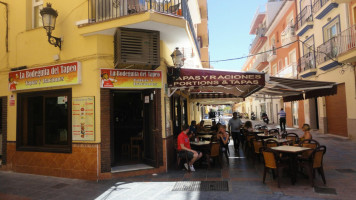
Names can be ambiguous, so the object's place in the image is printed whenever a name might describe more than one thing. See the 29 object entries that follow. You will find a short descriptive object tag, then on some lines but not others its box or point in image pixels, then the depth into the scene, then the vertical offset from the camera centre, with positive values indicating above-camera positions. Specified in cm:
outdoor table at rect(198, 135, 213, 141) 998 -104
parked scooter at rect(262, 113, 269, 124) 2815 -96
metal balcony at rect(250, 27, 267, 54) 3188 +956
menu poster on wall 714 -10
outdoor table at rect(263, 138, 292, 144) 783 -98
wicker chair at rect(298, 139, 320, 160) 635 -99
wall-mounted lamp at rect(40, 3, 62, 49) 728 +282
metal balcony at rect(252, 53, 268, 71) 3188 +644
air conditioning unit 681 +184
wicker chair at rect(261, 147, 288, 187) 591 -120
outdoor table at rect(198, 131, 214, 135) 1180 -98
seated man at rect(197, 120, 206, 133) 1311 -85
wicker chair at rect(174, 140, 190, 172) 759 -148
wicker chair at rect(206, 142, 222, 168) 779 -122
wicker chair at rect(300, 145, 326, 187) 584 -127
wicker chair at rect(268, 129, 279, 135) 1072 -91
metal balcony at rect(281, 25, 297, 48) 2092 +639
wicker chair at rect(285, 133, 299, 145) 840 -100
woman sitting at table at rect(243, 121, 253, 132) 1170 -69
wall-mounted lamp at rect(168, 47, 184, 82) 781 +144
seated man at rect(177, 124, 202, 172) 759 -113
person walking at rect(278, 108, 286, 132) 1927 -53
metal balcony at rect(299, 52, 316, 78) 1761 +339
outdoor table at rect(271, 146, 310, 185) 601 -103
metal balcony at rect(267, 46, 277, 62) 2772 +614
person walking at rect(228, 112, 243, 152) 1077 -80
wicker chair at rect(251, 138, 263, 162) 801 -111
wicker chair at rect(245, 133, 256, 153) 970 -120
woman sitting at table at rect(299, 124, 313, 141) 777 -70
